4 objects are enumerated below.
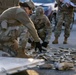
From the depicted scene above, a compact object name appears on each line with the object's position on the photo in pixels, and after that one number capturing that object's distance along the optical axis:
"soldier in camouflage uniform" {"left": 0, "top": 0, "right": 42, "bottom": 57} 6.31
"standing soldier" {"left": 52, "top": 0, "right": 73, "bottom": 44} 10.73
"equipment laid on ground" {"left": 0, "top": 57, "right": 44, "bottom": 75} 4.82
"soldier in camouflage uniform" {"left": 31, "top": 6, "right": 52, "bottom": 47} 8.96
